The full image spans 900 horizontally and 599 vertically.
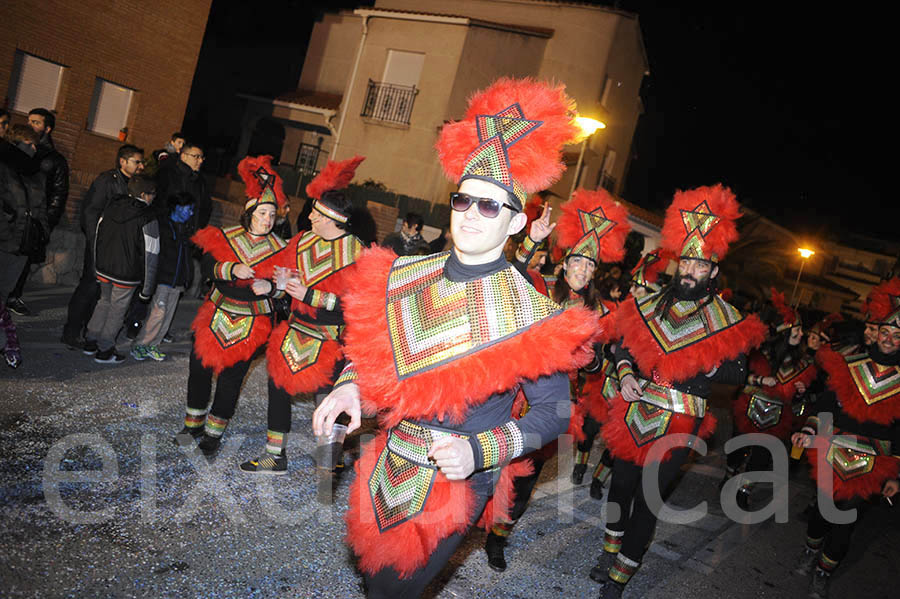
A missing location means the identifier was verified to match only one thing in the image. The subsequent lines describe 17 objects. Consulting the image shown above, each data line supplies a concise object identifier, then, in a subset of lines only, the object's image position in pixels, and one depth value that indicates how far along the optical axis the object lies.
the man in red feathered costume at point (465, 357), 2.20
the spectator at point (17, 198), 5.52
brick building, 12.04
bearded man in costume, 3.98
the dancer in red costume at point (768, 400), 7.29
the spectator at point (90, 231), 5.95
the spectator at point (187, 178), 6.94
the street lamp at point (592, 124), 8.18
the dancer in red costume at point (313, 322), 4.33
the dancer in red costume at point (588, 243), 5.07
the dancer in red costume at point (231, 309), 4.32
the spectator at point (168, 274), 6.24
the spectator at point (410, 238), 8.58
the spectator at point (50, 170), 6.06
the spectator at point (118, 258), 5.81
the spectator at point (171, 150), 7.31
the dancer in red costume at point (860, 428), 4.62
